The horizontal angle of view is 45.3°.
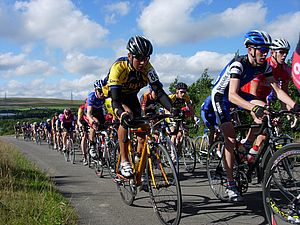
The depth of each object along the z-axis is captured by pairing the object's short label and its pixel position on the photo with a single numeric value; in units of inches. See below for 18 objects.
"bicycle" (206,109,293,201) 169.2
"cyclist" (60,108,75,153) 500.6
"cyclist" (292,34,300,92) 96.0
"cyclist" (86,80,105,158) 319.6
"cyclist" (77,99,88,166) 398.3
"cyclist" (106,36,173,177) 192.2
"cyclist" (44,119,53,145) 909.1
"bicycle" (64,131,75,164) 483.2
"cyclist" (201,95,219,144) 272.7
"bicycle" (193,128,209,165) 381.7
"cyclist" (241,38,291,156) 272.4
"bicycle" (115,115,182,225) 162.4
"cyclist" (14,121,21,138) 1697.3
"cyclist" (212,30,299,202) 184.2
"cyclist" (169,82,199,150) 359.9
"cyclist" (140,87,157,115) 339.3
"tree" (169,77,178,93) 1079.9
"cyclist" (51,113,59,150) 748.2
